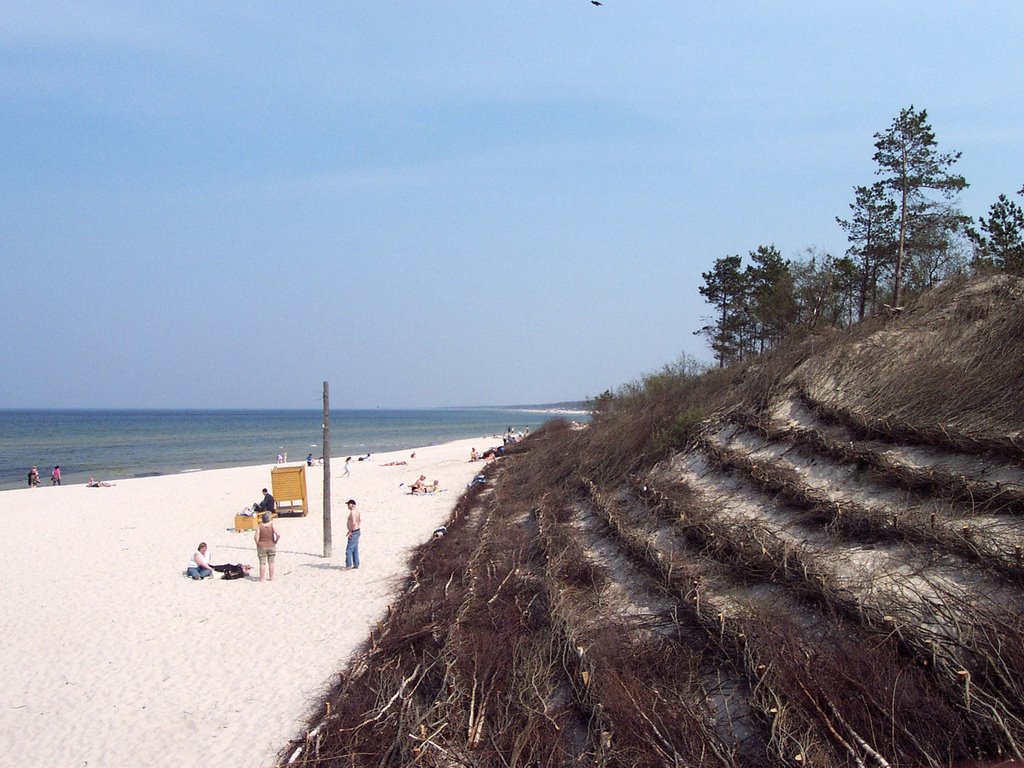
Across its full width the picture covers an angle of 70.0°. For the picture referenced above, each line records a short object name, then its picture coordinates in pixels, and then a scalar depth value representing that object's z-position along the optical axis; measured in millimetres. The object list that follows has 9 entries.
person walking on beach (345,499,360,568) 14319
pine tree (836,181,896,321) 24344
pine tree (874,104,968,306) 23125
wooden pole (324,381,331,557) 15633
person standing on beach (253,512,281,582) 13727
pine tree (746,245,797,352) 28781
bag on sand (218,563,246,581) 14164
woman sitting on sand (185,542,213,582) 14203
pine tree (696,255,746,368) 35125
